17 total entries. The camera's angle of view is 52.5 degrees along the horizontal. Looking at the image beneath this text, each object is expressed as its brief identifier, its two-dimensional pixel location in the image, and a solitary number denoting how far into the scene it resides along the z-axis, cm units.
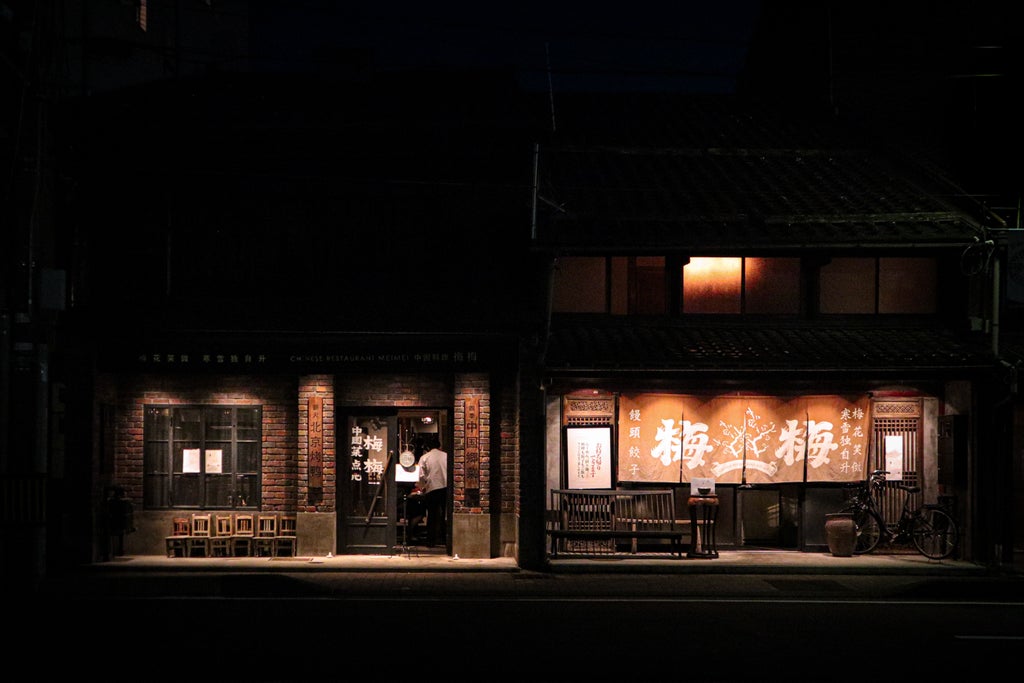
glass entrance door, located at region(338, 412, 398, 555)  1841
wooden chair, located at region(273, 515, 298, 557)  1811
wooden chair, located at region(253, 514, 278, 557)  1809
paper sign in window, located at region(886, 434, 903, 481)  1886
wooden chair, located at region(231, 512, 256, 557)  1811
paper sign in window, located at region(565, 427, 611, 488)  1855
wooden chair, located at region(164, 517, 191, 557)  1798
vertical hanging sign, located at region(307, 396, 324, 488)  1812
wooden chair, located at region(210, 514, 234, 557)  1805
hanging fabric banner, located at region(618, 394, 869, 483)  1850
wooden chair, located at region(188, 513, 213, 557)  1805
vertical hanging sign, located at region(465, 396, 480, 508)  1814
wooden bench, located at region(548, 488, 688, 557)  1820
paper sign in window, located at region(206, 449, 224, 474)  1844
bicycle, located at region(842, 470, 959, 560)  1795
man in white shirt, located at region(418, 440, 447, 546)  1836
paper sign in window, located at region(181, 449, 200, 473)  1841
